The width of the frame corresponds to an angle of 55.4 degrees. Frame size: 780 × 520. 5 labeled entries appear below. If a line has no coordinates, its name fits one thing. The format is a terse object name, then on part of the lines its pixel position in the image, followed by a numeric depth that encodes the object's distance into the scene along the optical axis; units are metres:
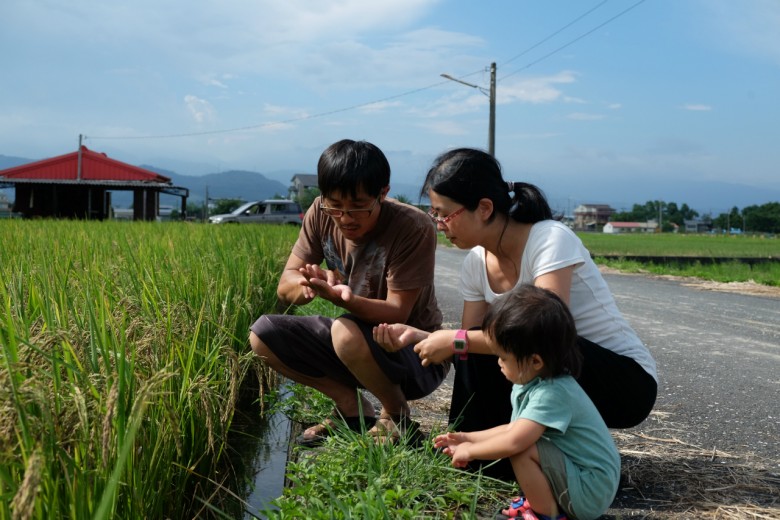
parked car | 25.93
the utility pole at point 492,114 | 20.52
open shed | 24.20
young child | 1.89
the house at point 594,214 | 133.98
